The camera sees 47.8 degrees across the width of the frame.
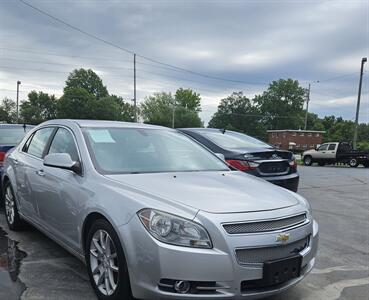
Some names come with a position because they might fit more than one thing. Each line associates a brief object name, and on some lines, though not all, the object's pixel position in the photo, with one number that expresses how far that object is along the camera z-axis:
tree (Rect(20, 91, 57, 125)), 92.31
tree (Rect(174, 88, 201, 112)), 111.25
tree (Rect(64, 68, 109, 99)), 98.25
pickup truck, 28.51
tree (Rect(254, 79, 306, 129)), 107.06
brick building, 83.66
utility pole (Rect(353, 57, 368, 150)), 37.03
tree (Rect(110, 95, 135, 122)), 96.19
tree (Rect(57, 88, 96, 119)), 84.44
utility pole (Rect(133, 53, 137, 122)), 46.28
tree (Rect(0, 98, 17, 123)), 83.22
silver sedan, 2.86
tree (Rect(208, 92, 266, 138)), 110.31
